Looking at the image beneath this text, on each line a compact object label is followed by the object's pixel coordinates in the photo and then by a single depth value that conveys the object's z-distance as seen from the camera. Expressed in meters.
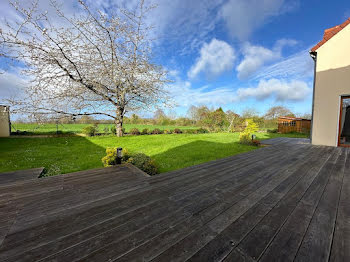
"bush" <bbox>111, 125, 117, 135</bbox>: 10.27
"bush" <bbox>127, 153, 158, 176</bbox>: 2.98
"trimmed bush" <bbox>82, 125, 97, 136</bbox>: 9.41
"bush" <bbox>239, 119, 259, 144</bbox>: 6.74
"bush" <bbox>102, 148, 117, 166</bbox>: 3.27
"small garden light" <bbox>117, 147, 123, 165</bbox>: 3.24
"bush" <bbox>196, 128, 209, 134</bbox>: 14.43
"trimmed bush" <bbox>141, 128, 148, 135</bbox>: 11.48
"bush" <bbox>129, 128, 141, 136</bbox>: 11.11
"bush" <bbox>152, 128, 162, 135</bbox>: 12.12
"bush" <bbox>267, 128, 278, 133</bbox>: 14.80
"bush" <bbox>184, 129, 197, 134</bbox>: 13.91
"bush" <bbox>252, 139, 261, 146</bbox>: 6.36
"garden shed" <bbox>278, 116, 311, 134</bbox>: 13.02
